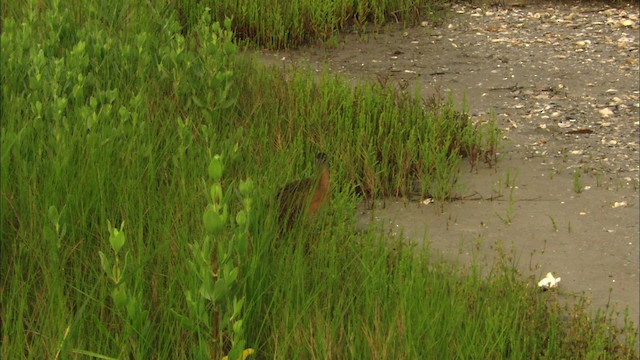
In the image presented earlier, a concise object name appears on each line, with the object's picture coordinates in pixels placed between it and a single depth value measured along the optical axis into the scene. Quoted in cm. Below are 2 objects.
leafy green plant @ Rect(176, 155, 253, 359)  430
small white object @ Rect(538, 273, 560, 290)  724
